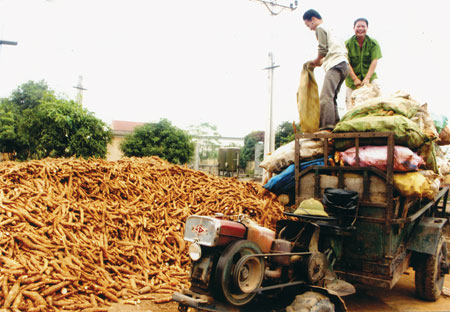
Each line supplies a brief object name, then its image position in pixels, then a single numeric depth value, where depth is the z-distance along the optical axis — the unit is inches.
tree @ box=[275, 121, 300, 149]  1006.8
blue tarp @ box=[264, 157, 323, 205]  163.9
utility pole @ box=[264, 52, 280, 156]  577.6
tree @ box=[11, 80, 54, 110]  855.7
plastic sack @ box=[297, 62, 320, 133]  178.7
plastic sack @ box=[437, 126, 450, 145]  222.8
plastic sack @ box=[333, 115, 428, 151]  137.3
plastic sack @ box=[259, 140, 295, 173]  165.9
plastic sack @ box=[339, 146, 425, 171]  134.1
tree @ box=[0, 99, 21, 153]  658.2
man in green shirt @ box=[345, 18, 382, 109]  237.9
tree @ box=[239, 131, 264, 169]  1149.1
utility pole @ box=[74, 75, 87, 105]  992.2
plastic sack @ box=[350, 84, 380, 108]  207.9
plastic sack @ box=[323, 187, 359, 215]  133.8
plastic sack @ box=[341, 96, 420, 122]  155.7
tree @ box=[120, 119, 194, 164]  657.6
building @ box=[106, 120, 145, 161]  1116.5
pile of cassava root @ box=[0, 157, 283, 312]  149.8
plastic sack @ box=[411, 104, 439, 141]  172.0
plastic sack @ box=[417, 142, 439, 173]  152.5
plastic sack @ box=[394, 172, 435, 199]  132.7
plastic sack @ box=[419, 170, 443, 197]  152.0
